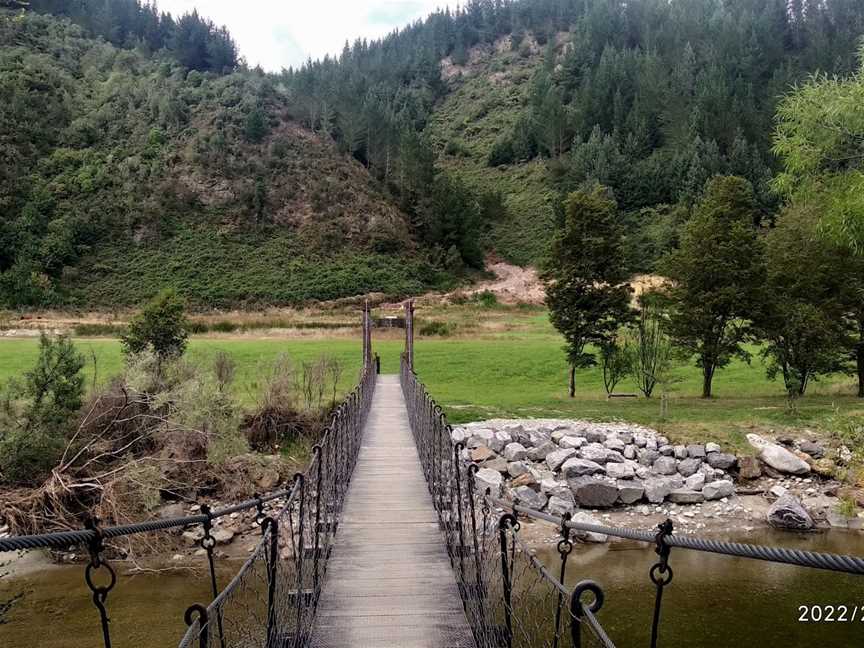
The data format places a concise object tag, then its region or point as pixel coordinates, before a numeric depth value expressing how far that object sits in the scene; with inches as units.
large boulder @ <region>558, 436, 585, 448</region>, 549.5
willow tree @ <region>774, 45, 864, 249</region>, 373.1
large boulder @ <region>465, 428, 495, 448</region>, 554.6
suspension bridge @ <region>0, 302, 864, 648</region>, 94.0
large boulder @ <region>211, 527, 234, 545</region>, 441.1
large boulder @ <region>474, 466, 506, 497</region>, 472.7
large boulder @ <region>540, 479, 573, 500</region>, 486.0
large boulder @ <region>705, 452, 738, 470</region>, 521.7
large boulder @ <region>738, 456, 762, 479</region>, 517.0
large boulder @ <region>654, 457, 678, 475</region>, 521.0
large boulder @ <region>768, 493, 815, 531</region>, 445.4
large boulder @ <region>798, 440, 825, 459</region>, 533.6
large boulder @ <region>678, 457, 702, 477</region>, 517.7
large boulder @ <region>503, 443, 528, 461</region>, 536.4
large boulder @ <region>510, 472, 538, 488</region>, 502.4
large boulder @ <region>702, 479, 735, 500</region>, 488.7
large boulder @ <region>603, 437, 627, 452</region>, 550.6
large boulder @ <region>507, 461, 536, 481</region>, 515.8
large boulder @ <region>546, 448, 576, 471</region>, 526.3
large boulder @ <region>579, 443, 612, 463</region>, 526.9
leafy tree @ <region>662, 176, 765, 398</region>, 692.1
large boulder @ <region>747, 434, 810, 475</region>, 514.6
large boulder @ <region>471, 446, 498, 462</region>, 529.7
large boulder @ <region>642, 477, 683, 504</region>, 490.6
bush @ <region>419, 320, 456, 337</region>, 1298.0
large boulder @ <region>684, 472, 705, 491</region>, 496.6
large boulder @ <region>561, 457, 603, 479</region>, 502.9
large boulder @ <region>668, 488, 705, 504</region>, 488.7
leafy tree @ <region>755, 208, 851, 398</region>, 657.0
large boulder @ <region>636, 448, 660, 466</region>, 535.8
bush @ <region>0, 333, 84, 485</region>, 445.7
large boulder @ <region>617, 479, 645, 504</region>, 489.7
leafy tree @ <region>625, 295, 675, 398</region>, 696.4
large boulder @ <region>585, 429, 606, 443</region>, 566.6
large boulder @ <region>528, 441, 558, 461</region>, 547.2
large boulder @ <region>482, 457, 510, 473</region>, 517.7
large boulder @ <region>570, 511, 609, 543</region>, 423.8
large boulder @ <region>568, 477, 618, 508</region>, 485.7
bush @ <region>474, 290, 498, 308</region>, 1851.1
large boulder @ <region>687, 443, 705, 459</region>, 533.0
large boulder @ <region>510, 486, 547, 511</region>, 475.8
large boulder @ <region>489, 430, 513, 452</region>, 551.8
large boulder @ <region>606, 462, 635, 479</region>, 506.9
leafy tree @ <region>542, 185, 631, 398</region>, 746.8
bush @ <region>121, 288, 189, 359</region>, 696.4
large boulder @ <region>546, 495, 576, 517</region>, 466.0
